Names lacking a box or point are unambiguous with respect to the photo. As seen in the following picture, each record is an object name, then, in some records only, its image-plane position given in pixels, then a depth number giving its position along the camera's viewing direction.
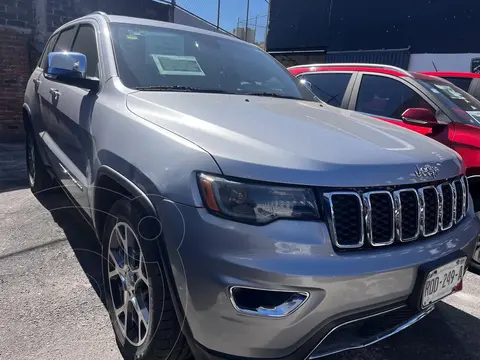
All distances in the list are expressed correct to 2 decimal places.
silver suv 1.56
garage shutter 13.42
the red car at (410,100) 3.67
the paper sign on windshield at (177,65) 2.69
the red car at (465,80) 5.88
